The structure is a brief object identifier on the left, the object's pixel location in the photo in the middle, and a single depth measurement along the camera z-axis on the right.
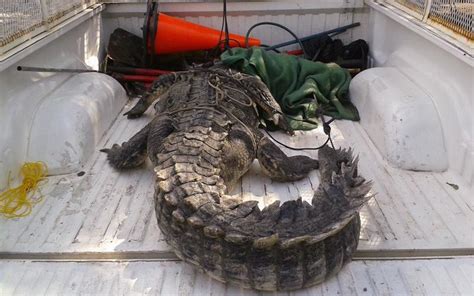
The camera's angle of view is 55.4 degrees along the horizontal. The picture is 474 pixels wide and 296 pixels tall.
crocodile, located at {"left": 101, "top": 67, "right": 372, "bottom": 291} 1.56
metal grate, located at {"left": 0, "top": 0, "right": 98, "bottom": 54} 2.40
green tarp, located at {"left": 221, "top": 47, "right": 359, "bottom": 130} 3.32
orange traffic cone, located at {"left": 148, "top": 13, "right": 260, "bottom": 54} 3.72
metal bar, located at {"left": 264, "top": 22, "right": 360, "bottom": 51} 4.01
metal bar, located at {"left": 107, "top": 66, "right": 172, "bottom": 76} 3.83
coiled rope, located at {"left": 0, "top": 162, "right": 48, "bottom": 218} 2.24
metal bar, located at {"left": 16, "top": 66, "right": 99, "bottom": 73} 2.57
